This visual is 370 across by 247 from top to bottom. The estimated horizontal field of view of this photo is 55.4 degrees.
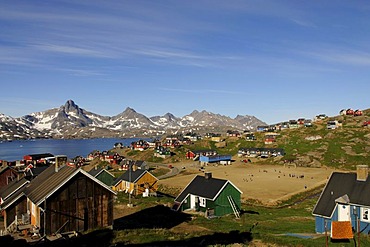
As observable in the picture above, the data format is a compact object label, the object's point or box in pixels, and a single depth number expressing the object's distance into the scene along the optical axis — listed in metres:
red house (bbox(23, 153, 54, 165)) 135.76
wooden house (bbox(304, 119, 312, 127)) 183.10
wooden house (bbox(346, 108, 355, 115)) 192.50
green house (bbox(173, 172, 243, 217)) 44.84
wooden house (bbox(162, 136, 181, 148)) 170.62
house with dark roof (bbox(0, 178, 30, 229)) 34.31
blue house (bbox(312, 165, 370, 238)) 33.41
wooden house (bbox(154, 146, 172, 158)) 146.75
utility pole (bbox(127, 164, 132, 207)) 69.50
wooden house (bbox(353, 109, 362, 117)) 187.12
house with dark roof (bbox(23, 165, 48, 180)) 41.32
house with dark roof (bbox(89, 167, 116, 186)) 73.69
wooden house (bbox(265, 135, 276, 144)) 158.35
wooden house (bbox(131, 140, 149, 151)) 180.34
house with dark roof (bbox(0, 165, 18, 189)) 51.78
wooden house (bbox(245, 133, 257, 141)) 172.43
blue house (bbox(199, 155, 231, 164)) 131.75
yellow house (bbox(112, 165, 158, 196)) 68.56
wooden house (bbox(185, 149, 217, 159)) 139.75
